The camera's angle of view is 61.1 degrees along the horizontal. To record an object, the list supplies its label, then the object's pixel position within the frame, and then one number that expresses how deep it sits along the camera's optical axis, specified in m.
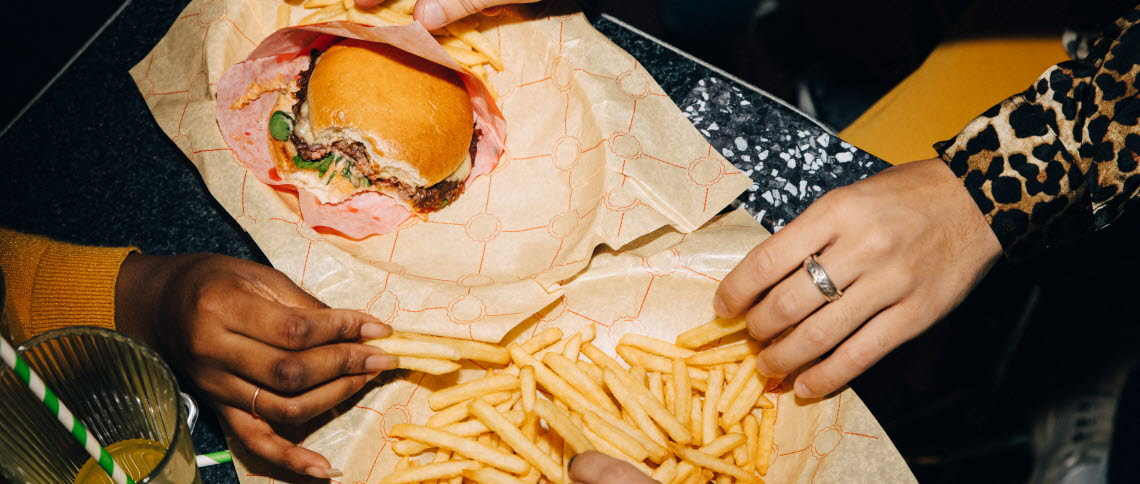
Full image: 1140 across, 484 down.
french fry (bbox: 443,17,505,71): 0.56
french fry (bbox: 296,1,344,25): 0.56
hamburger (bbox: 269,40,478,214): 0.53
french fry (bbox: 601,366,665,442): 0.42
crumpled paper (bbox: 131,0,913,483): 0.45
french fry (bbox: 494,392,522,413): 0.44
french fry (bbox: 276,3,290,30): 0.57
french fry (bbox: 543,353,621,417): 0.44
